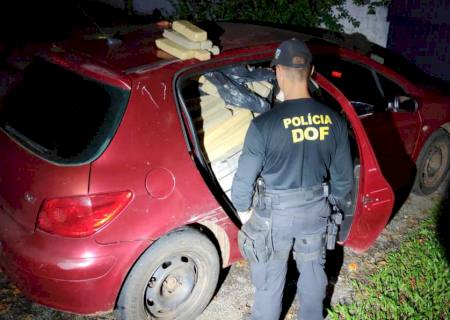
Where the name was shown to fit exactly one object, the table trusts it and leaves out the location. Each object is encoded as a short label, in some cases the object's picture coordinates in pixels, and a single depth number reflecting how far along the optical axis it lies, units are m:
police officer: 2.46
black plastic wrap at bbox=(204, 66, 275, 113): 3.62
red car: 2.47
